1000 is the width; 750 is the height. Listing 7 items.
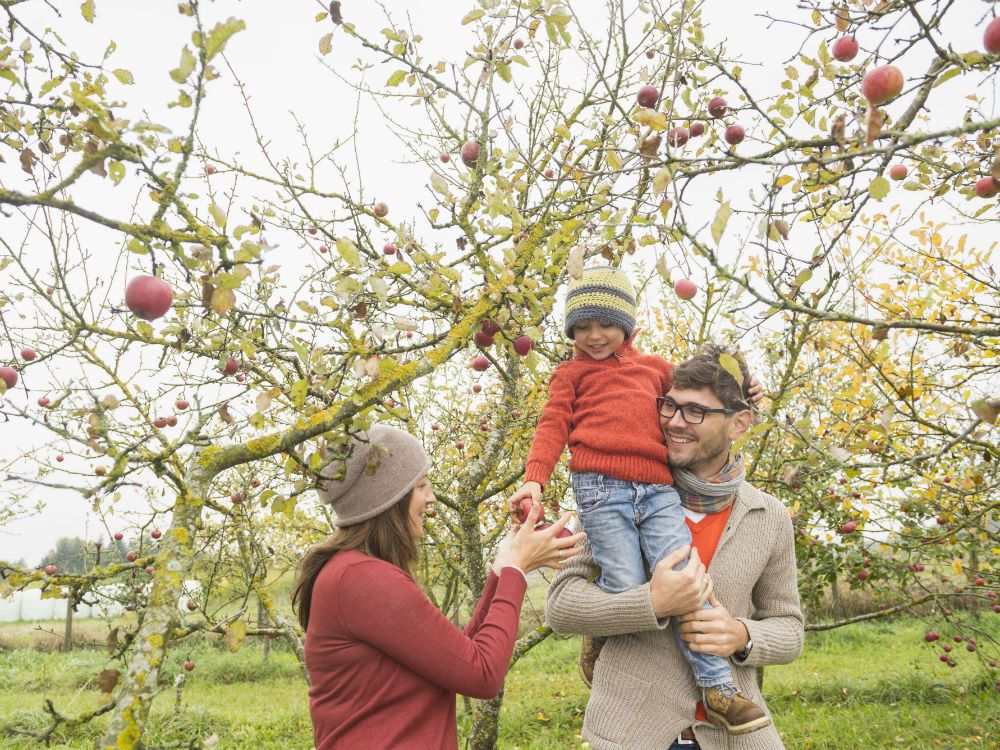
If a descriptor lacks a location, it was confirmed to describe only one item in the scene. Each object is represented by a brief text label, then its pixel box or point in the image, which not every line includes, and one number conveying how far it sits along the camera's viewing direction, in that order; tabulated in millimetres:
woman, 1615
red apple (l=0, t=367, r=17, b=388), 2363
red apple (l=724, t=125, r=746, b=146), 2520
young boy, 2002
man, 1837
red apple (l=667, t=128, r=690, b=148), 2271
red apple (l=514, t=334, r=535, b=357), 2232
